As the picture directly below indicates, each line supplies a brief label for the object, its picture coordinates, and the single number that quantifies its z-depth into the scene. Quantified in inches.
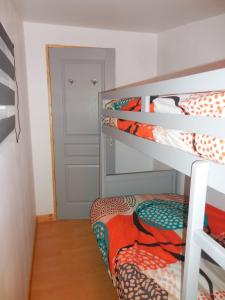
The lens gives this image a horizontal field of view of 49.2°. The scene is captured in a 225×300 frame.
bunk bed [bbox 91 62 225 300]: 31.7
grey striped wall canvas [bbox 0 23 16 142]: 44.6
